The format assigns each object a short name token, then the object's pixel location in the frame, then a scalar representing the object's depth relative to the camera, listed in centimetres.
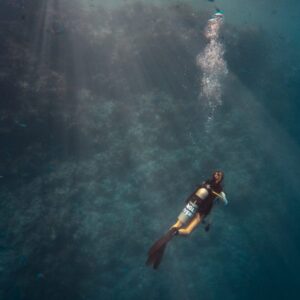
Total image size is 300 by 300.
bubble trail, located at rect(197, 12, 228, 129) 1567
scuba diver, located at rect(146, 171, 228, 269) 640
